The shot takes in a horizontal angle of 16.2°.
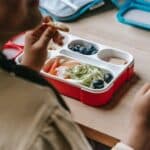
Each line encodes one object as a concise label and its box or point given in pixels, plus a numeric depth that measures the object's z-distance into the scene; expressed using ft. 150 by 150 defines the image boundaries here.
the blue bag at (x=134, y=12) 3.56
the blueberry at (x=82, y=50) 3.18
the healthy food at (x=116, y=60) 3.15
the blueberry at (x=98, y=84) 2.91
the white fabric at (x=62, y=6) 3.66
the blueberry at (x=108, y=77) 2.95
